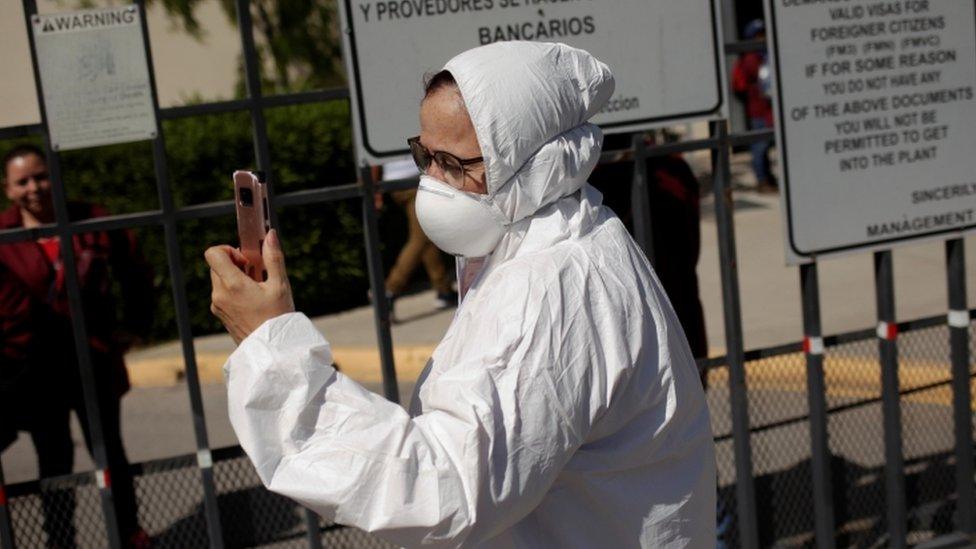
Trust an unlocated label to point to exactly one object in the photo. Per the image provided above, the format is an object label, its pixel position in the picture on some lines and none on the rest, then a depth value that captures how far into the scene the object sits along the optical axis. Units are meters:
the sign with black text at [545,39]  3.03
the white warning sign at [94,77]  2.86
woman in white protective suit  1.66
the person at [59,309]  4.37
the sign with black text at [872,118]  3.45
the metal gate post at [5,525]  3.09
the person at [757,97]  11.21
